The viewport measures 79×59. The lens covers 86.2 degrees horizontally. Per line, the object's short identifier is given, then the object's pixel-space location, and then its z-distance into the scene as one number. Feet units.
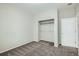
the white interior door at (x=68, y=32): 7.29
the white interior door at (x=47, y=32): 9.37
